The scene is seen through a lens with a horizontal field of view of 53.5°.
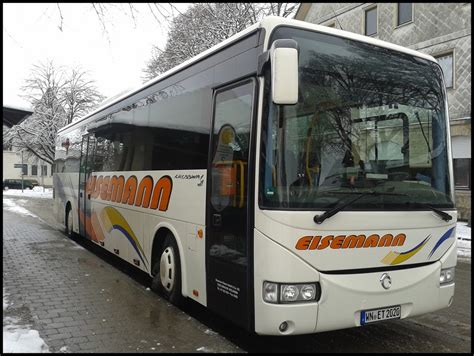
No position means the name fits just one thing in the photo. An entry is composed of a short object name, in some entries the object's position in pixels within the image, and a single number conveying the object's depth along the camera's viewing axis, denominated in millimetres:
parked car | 55078
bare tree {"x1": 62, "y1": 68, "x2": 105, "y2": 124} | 37156
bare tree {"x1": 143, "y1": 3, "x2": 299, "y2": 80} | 19312
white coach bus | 4059
